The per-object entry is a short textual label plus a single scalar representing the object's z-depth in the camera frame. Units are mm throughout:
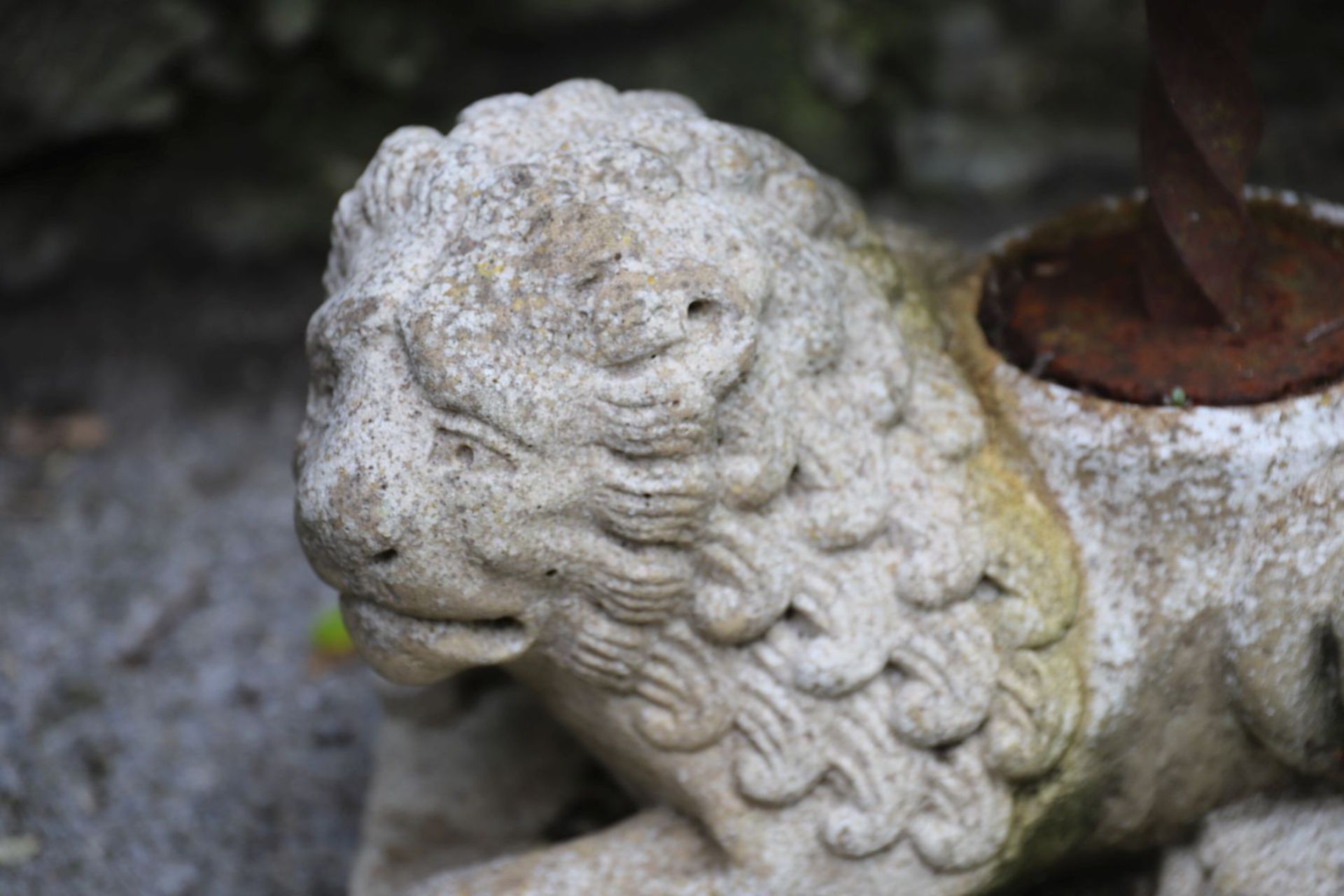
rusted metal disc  984
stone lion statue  939
